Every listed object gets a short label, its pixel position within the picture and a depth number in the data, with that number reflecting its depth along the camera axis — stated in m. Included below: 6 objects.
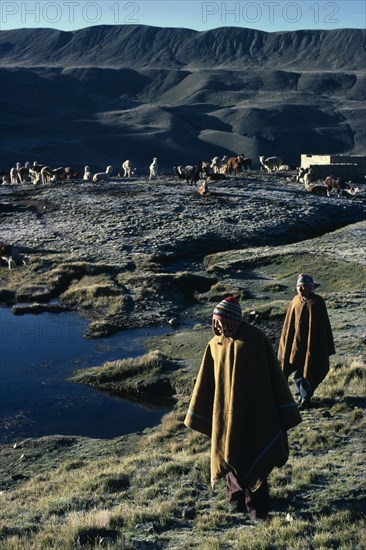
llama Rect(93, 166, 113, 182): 48.59
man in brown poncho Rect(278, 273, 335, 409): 10.59
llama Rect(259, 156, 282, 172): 58.33
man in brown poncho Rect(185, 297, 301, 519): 6.96
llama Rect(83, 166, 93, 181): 50.28
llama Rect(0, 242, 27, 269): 31.67
